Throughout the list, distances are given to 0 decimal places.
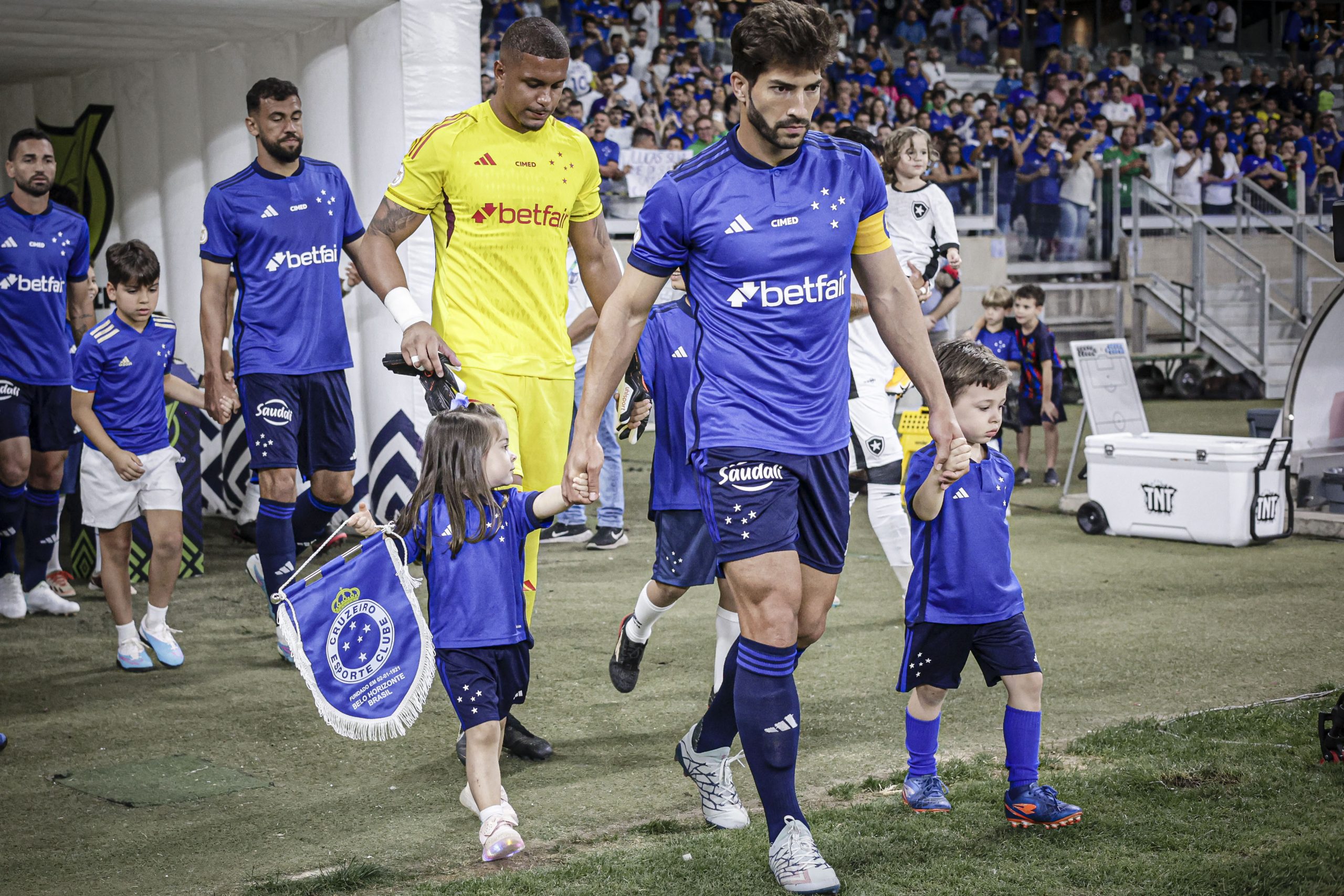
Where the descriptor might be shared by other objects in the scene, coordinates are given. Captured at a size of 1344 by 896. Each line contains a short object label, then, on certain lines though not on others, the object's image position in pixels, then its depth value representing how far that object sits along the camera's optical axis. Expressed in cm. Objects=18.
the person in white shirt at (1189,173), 1866
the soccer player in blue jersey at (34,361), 674
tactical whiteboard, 1012
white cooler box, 814
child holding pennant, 381
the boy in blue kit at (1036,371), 1073
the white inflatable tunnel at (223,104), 792
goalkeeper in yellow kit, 435
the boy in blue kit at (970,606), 368
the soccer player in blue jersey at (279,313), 577
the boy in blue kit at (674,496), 453
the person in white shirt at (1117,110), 2303
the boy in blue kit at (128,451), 591
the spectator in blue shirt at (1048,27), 2742
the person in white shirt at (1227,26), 3056
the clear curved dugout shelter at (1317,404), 881
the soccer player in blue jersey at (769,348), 331
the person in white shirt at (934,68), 2302
